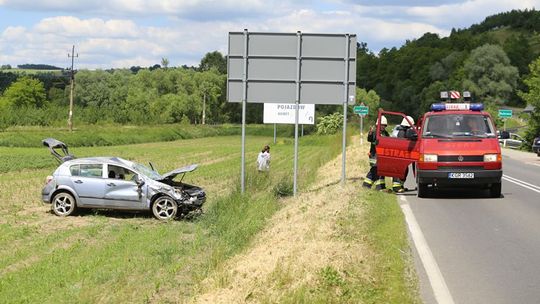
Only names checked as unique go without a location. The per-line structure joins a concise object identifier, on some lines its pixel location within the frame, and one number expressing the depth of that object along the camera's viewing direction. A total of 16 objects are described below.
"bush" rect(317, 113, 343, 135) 82.75
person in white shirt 24.51
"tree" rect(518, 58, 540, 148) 49.47
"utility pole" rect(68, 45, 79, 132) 71.37
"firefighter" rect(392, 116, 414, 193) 17.36
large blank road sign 17.67
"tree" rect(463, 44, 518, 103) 101.56
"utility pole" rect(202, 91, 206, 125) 119.13
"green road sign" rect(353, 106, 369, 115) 40.94
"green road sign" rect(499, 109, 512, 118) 56.62
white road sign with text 20.39
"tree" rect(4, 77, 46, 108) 121.00
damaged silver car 16.56
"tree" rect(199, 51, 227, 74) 152.00
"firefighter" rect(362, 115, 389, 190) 18.05
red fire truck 15.72
